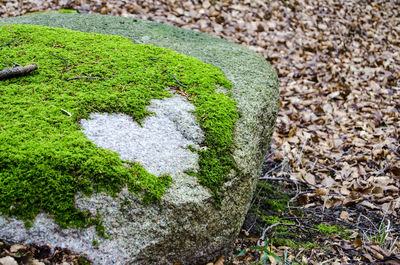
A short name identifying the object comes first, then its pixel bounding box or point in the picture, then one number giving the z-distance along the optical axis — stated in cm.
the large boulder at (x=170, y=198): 159
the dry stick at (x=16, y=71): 232
